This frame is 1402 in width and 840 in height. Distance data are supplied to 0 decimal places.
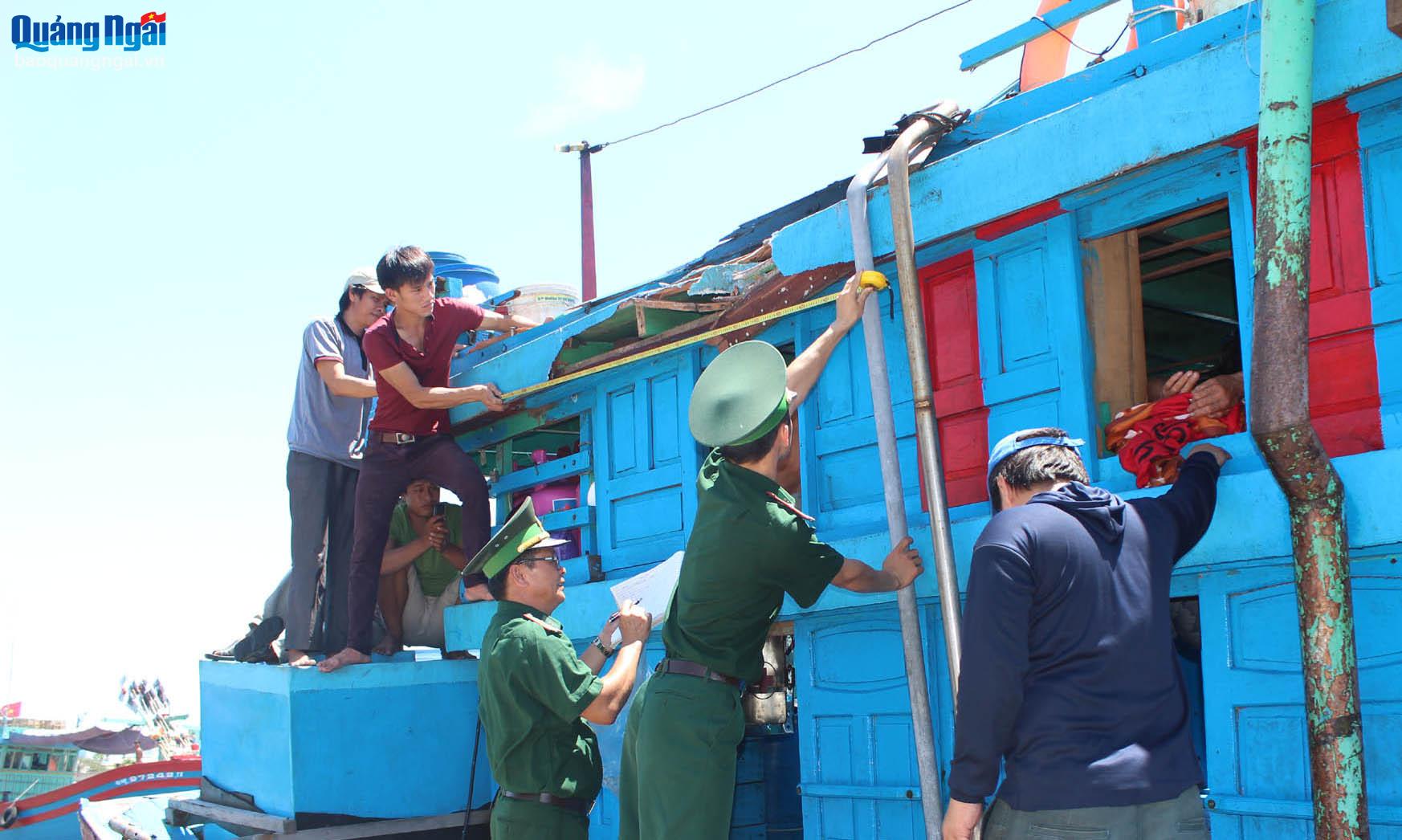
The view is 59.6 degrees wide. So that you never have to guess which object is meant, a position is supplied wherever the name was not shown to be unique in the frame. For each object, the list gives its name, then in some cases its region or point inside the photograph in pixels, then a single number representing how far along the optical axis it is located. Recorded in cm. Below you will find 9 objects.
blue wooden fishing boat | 378
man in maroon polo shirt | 677
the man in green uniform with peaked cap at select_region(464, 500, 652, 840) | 458
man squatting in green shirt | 774
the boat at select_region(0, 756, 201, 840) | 2222
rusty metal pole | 331
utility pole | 1295
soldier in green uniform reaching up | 400
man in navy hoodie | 292
